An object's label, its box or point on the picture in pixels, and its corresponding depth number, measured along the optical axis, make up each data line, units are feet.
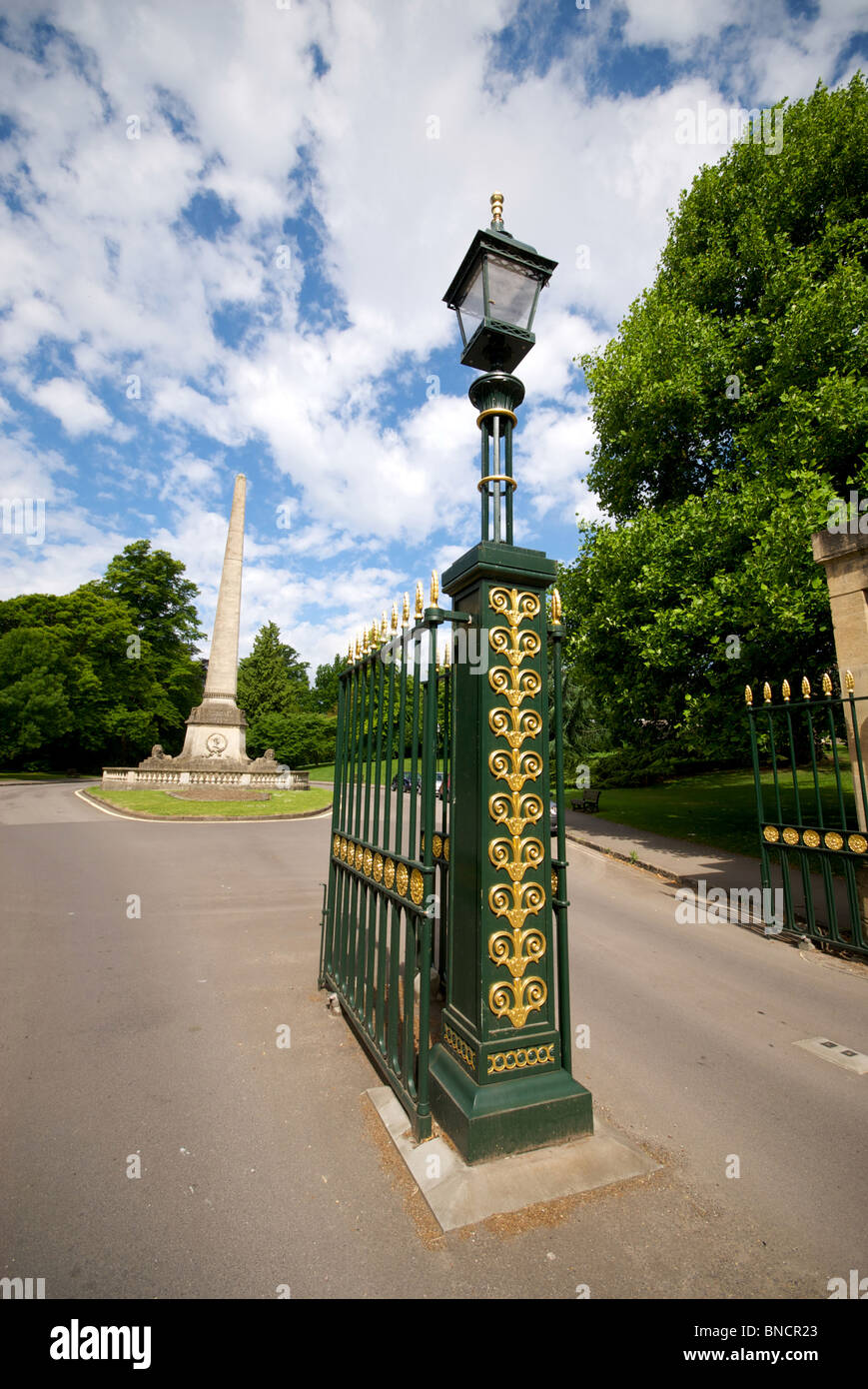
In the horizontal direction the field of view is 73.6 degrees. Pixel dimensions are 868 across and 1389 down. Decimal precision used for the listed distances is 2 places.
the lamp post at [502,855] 9.30
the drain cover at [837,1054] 12.87
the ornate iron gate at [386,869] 9.86
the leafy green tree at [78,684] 102.99
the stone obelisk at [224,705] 87.97
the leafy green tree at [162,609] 133.39
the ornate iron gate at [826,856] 19.84
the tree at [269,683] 178.60
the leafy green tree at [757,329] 32.71
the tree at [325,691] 204.62
